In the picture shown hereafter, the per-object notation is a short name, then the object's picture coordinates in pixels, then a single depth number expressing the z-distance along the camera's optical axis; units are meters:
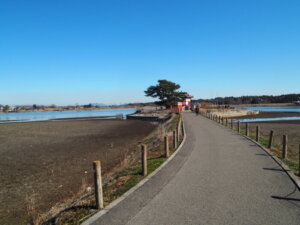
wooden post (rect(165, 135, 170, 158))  9.64
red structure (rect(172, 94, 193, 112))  58.30
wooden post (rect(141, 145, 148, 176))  7.15
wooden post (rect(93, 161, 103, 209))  4.86
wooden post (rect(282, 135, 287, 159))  8.99
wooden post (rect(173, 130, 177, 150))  11.93
